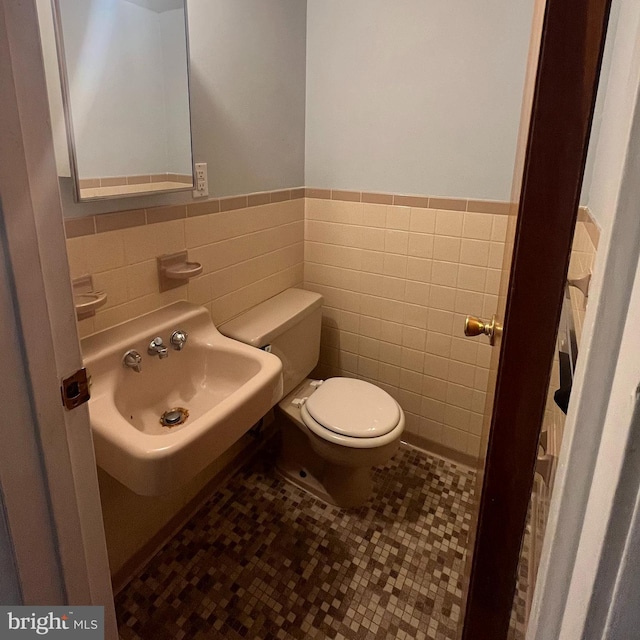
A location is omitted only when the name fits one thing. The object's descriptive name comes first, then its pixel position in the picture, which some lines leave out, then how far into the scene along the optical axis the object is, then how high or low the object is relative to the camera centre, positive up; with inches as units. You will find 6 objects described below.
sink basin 40.5 -24.0
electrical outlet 59.7 -2.2
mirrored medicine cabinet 44.9 +7.0
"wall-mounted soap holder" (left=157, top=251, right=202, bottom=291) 56.9 -12.8
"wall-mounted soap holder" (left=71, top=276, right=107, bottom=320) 45.9 -13.5
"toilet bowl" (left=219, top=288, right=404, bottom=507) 65.0 -35.2
